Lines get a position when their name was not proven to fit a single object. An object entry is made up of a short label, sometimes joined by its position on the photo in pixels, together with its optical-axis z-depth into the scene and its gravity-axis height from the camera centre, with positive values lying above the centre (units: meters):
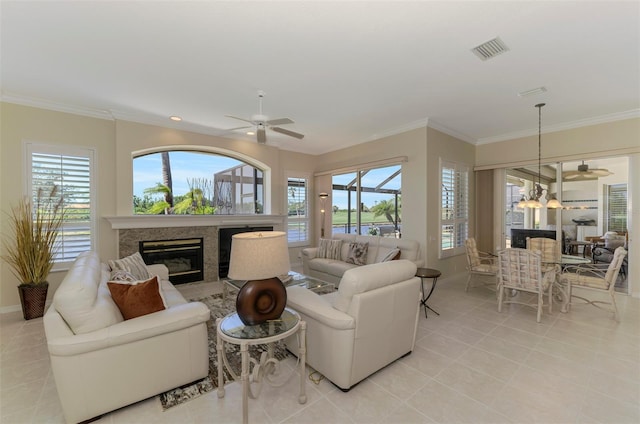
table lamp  1.99 -0.46
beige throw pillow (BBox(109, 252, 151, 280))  3.12 -0.66
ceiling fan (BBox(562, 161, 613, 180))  4.78 +0.64
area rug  2.08 -1.43
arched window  5.05 +0.53
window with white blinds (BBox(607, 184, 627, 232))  4.59 +0.03
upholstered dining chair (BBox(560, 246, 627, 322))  3.37 -0.97
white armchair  2.07 -0.90
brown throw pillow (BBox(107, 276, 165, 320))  2.11 -0.70
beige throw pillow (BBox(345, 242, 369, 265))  4.87 -0.80
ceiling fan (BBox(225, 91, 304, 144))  3.47 +1.14
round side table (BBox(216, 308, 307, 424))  1.76 -0.89
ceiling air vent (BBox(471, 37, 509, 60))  2.48 +1.53
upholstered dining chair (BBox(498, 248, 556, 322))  3.51 -0.89
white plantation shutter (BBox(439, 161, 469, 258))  5.20 +0.03
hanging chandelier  3.89 +0.11
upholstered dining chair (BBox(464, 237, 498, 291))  4.44 -0.96
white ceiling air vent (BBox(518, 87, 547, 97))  3.43 +1.52
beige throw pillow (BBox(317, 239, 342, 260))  5.29 -0.77
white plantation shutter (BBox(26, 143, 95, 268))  3.96 +0.40
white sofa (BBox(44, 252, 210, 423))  1.77 -0.98
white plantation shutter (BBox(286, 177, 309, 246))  6.76 +0.00
